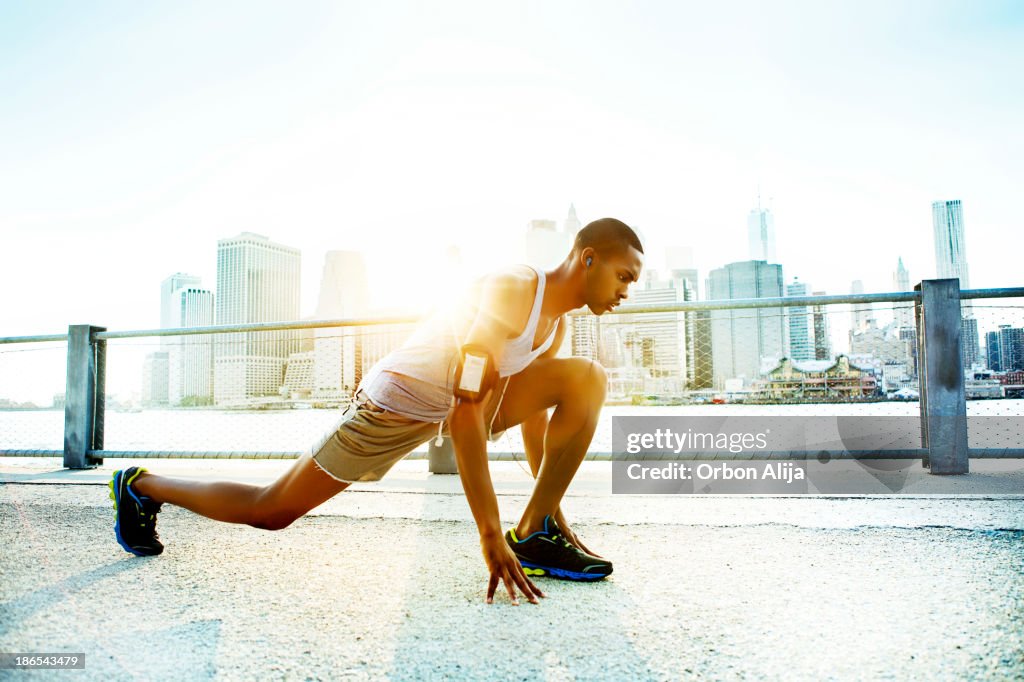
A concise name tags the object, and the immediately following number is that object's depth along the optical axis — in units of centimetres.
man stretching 224
